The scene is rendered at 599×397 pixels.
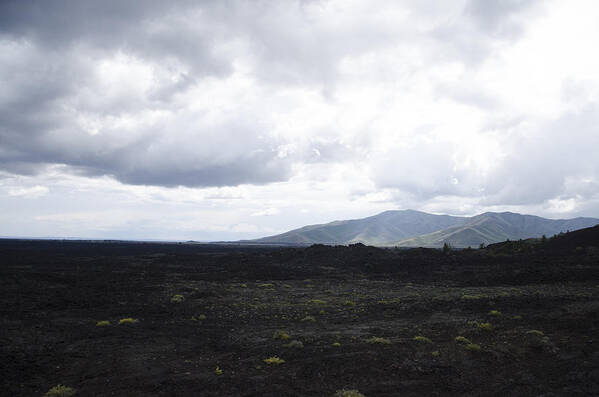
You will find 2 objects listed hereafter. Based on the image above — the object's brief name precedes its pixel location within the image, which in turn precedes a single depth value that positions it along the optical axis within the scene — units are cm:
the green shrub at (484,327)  2236
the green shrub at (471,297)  3327
